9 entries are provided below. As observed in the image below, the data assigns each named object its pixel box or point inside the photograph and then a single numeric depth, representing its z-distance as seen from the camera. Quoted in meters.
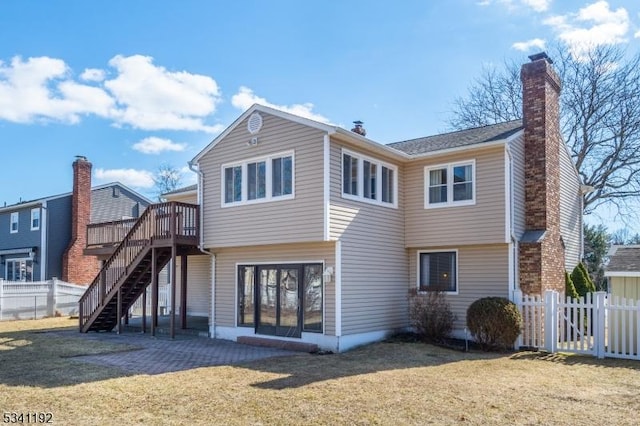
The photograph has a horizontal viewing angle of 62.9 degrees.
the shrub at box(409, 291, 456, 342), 13.86
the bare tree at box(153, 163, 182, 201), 45.47
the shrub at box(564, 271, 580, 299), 15.53
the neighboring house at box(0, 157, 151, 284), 26.20
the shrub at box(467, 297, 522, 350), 12.59
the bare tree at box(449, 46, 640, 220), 24.36
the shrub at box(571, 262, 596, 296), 16.31
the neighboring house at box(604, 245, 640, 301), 12.80
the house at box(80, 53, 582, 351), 13.05
